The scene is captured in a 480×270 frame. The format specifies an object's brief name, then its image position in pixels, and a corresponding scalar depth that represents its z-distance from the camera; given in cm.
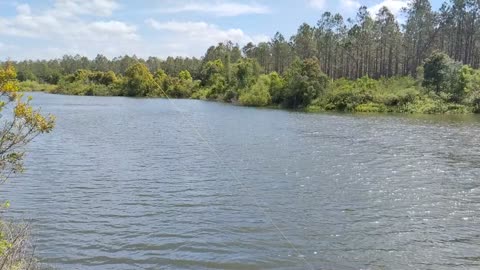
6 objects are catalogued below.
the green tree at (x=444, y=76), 7888
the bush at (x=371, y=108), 7850
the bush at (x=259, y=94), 9424
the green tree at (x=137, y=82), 14188
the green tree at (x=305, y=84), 8431
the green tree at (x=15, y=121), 785
